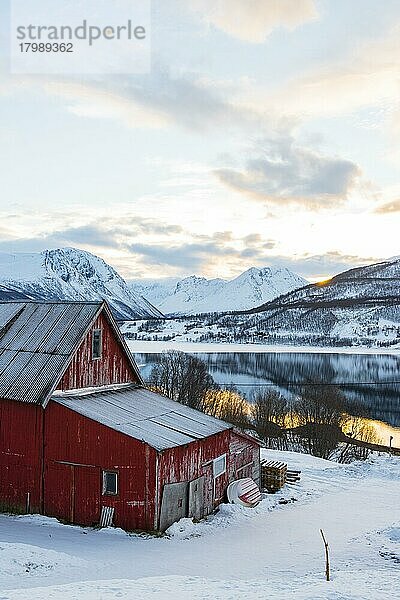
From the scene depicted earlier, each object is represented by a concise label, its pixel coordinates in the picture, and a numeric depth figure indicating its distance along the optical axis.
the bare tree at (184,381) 59.47
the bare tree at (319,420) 47.22
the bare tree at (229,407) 55.42
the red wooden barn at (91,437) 19.39
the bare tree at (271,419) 49.59
